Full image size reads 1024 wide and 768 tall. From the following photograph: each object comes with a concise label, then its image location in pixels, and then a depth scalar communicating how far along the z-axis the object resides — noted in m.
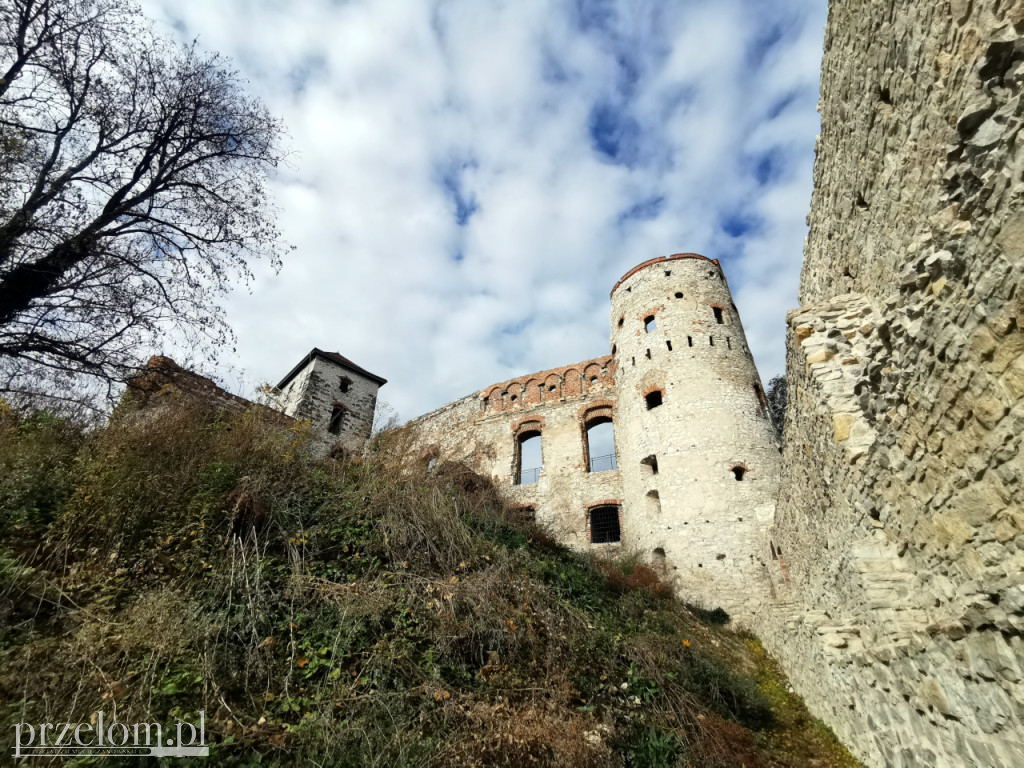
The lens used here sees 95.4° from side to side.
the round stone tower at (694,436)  10.88
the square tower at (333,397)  18.44
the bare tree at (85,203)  5.52
